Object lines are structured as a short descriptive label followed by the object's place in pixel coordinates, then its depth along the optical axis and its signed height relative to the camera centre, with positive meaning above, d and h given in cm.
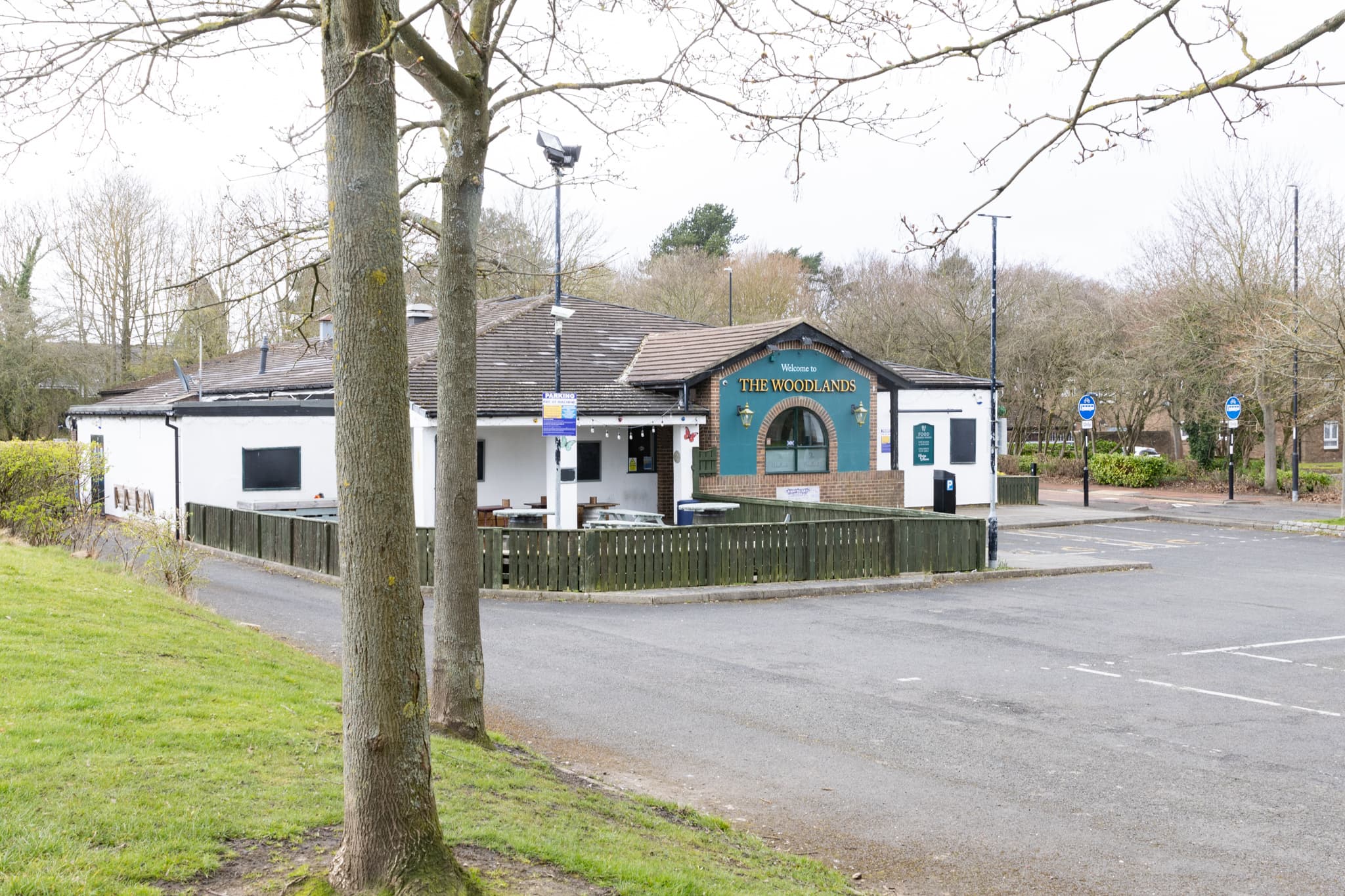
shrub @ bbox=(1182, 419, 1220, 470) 4284 +67
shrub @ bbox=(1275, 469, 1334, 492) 3881 -83
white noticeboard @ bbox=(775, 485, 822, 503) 2725 -77
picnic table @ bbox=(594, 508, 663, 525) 2253 -108
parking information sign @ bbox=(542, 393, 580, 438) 1875 +81
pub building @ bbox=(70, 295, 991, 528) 2520 +82
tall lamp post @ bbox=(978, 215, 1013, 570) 1909 -37
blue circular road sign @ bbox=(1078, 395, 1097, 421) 3484 +157
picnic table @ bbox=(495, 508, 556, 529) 2106 -105
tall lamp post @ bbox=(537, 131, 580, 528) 1305 +376
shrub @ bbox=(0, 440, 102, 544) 1678 -37
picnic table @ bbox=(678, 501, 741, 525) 2228 -99
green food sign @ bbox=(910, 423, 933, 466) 3073 +45
